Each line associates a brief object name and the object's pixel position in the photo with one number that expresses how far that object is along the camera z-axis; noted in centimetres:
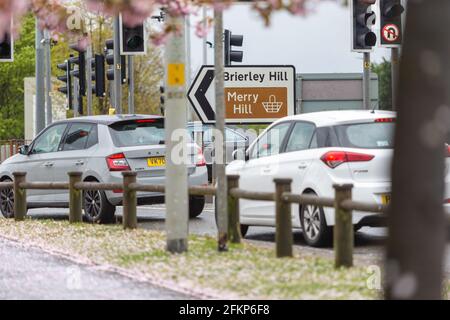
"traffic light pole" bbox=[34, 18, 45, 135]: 3219
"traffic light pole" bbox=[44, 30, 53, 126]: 3983
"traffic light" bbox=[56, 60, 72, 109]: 3559
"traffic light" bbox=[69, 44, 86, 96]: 3425
